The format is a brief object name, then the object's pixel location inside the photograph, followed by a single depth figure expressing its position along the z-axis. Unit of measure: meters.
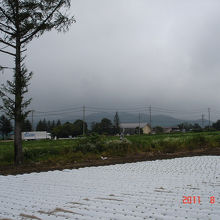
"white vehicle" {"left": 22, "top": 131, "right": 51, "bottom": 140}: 53.22
